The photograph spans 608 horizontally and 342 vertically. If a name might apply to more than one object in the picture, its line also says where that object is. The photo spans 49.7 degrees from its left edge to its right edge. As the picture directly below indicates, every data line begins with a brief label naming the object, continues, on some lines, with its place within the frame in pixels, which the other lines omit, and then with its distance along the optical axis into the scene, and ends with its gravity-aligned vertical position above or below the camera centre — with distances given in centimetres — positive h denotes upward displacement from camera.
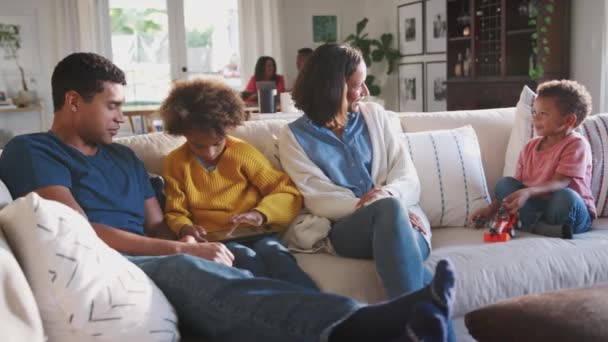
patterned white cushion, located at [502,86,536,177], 256 -25
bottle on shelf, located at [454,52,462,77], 589 +1
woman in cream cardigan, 206 -26
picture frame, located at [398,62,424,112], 702 -18
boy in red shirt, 223 -38
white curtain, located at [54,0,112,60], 700 +58
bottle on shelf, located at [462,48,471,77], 575 +4
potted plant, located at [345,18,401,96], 741 +24
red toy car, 218 -53
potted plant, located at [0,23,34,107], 682 +40
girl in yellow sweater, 201 -31
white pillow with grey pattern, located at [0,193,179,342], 119 -37
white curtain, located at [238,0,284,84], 744 +50
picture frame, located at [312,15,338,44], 781 +53
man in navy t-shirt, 111 -39
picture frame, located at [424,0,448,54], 642 +43
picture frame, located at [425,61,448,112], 658 -16
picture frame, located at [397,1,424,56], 687 +46
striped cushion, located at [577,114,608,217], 248 -36
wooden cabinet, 486 +16
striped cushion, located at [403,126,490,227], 240 -39
